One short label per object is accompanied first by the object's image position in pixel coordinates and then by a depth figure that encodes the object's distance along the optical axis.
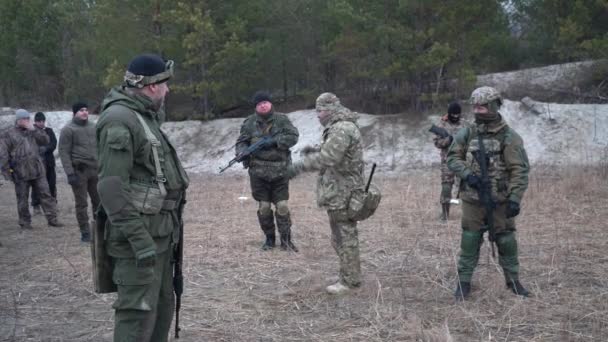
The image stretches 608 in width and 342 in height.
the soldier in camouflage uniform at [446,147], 9.40
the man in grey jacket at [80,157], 8.32
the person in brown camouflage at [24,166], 9.71
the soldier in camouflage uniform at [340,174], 5.64
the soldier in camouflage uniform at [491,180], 5.34
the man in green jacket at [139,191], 3.37
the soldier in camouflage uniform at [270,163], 7.55
